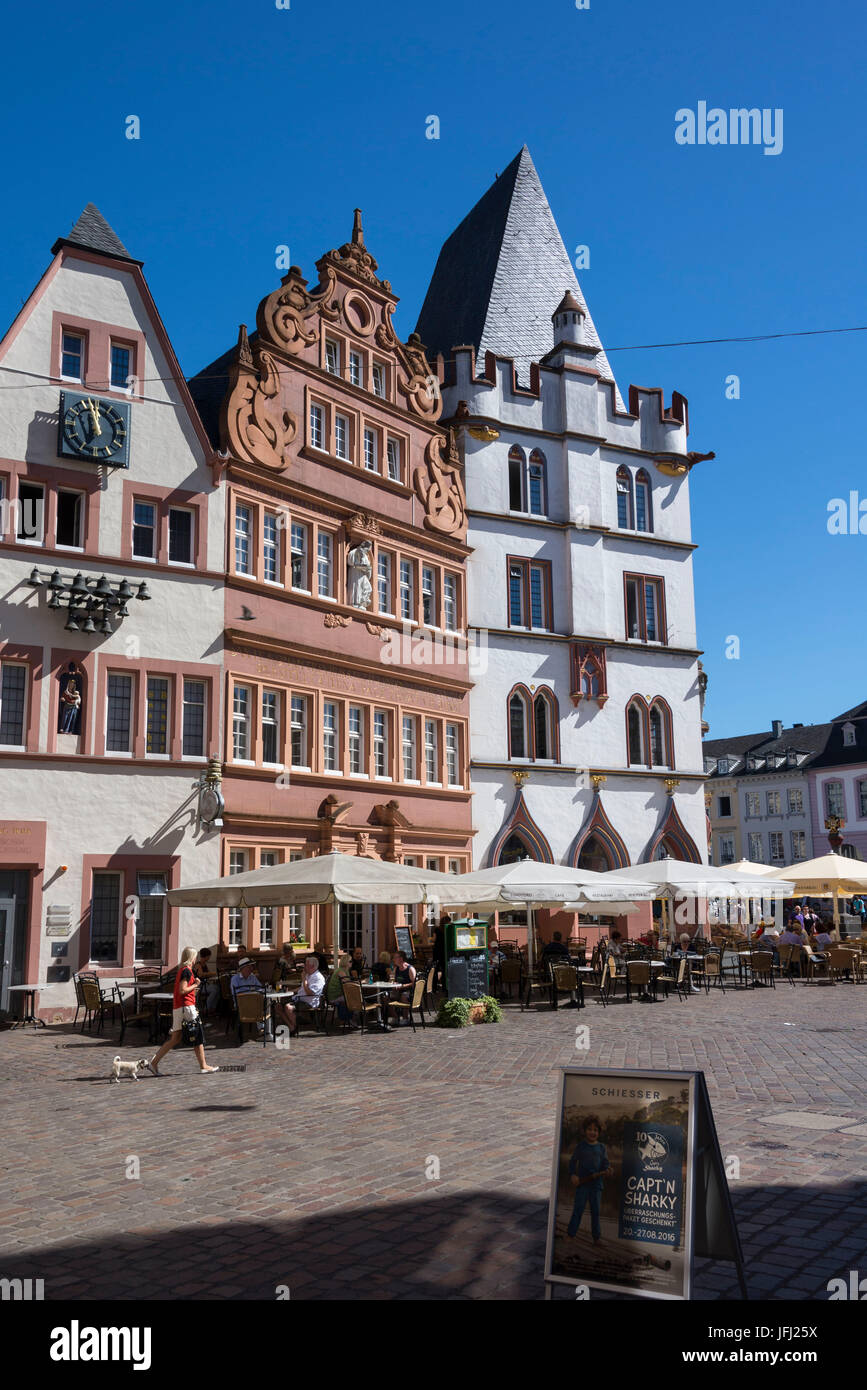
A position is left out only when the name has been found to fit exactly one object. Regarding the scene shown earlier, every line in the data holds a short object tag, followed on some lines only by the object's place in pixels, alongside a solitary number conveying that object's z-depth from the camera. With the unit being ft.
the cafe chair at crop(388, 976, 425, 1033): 67.41
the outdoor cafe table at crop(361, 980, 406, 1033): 66.85
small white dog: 48.80
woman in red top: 51.10
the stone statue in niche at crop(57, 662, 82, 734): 78.07
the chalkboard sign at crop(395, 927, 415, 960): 94.94
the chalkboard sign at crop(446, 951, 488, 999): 72.84
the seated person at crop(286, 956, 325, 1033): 64.95
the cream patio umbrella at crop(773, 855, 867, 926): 103.24
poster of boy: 18.29
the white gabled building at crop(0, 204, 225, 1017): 76.38
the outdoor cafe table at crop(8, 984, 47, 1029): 73.15
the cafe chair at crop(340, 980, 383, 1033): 64.64
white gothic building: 117.50
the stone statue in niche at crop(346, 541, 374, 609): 100.22
